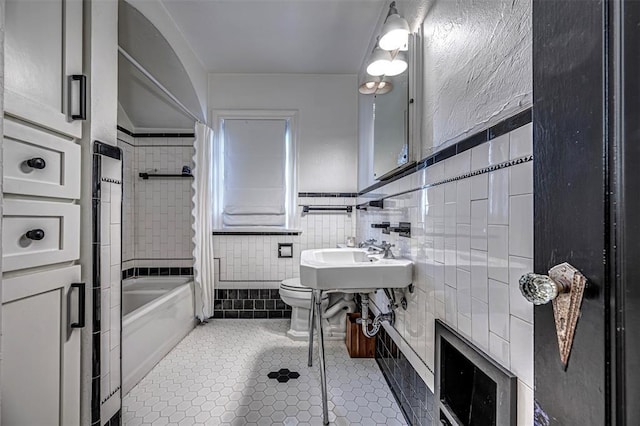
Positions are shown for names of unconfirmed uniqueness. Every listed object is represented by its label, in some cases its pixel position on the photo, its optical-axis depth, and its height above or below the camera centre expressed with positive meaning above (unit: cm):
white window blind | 306 +40
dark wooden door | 34 +2
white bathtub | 182 -74
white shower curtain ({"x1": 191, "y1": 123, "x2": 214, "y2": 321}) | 271 -5
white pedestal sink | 142 -27
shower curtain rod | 197 +99
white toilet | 249 -75
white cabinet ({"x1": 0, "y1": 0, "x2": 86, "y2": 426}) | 98 +0
